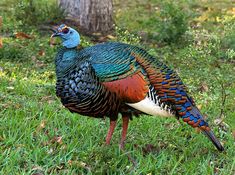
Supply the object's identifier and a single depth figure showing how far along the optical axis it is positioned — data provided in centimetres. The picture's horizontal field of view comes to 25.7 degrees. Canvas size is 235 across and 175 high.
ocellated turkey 404
